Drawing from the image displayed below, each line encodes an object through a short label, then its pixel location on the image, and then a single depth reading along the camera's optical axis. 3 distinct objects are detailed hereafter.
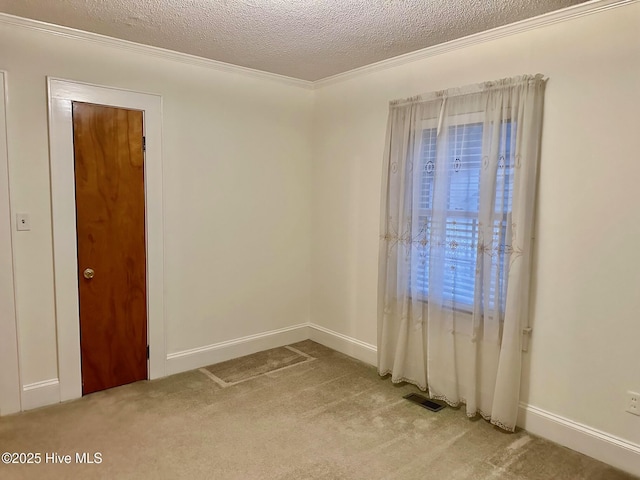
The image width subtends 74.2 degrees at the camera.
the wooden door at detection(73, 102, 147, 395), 3.02
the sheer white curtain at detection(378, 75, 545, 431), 2.64
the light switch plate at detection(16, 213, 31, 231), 2.80
